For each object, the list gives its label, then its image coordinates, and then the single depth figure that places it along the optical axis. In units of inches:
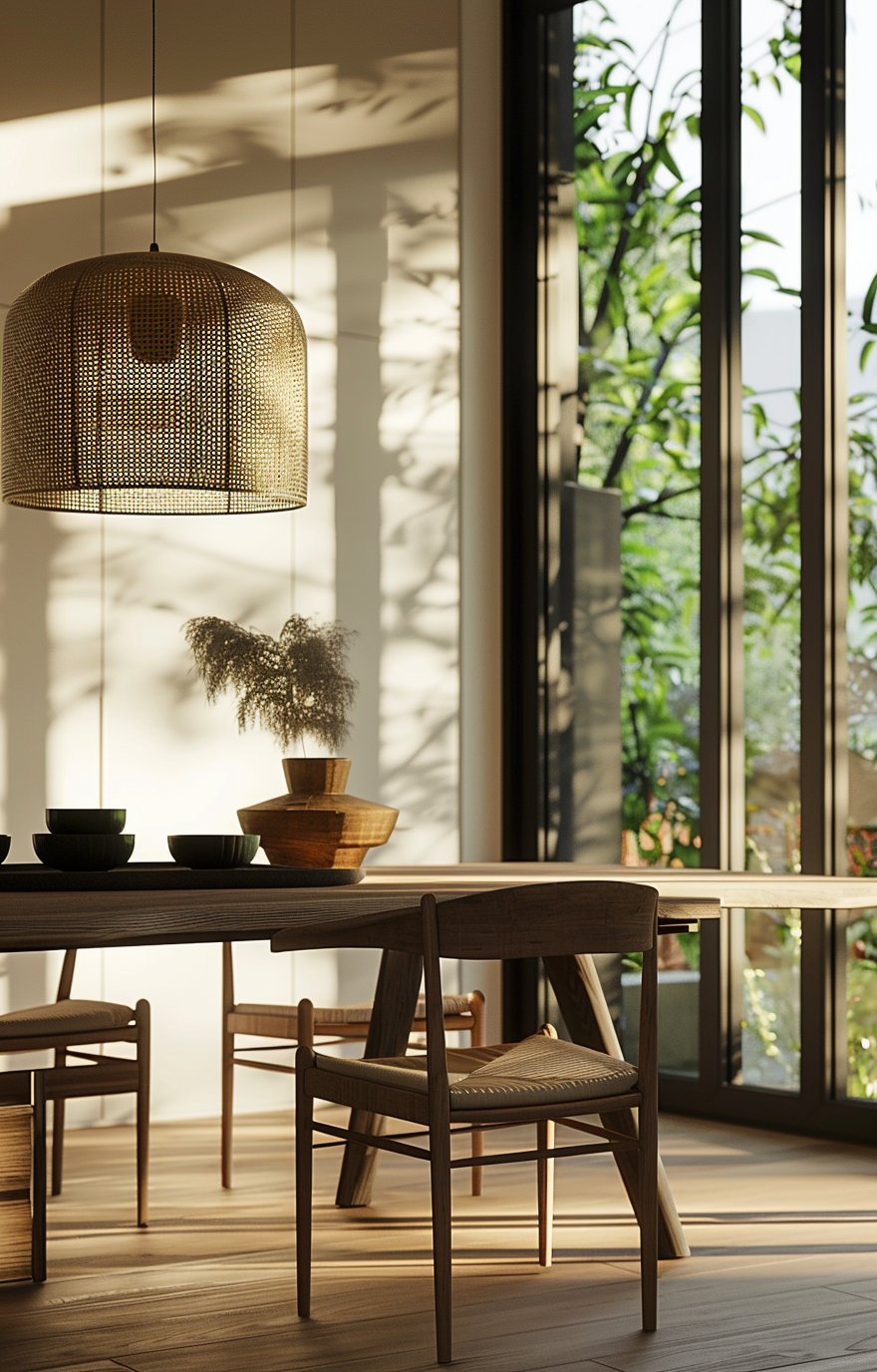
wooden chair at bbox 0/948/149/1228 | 129.6
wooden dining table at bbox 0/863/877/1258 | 100.3
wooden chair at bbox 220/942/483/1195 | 149.7
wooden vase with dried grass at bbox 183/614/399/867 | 137.6
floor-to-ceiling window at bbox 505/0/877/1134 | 178.1
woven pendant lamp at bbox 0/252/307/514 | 115.5
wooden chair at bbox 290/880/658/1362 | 101.0
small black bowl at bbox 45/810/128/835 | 127.5
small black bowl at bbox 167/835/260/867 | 127.0
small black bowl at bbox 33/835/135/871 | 123.1
